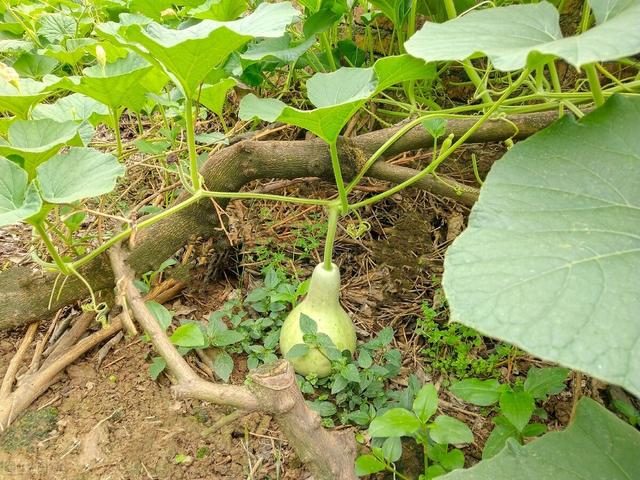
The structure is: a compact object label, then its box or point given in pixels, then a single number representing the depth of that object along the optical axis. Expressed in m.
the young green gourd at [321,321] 1.12
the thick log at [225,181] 1.20
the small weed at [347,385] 1.06
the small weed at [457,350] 1.15
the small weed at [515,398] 0.89
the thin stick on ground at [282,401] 0.75
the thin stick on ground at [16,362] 1.14
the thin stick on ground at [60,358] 1.11
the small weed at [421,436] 0.90
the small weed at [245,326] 1.12
